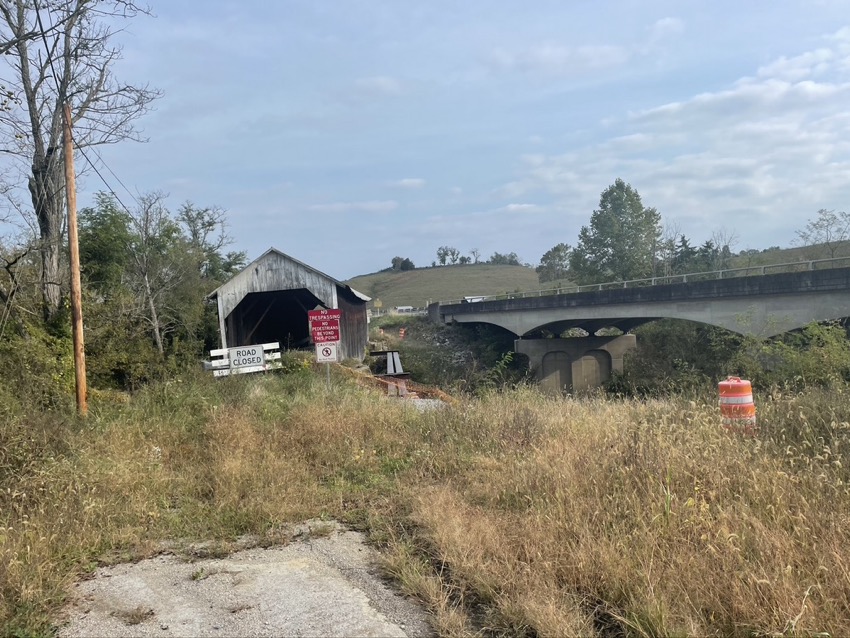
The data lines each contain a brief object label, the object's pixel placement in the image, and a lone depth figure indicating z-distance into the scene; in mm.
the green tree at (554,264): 100375
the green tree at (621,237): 53906
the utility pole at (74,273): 10344
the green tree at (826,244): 40494
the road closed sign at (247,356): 16672
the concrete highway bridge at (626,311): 22766
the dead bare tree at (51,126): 14320
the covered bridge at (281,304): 26984
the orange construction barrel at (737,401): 6762
